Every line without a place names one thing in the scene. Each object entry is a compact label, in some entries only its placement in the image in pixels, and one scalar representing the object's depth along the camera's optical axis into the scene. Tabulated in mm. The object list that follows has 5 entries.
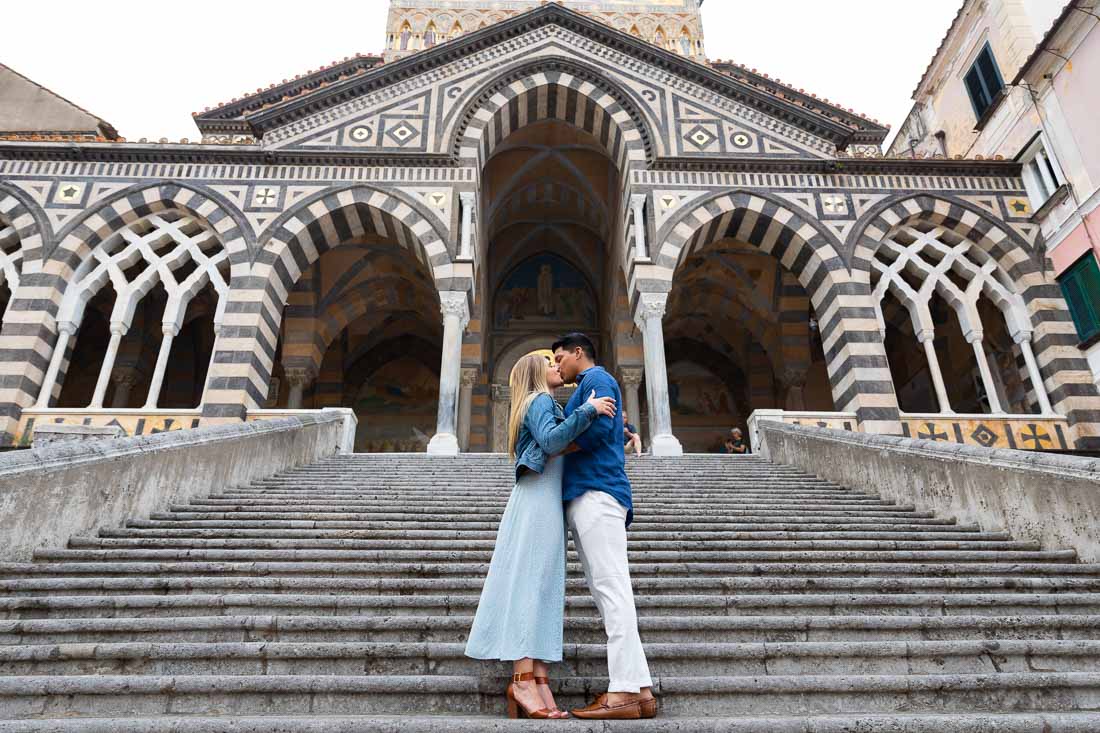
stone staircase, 2910
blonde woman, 2637
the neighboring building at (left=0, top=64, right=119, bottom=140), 16125
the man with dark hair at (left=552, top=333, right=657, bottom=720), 2533
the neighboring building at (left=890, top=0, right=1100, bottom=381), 12148
